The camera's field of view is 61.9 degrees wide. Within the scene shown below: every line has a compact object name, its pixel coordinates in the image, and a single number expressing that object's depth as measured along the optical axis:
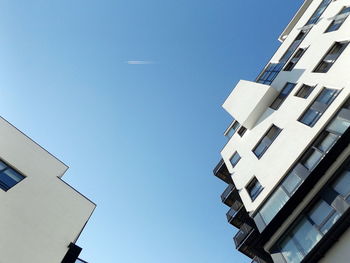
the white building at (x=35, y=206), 11.64
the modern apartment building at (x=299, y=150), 12.37
